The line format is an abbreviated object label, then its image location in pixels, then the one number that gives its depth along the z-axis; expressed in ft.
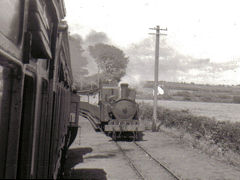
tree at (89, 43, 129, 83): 211.41
